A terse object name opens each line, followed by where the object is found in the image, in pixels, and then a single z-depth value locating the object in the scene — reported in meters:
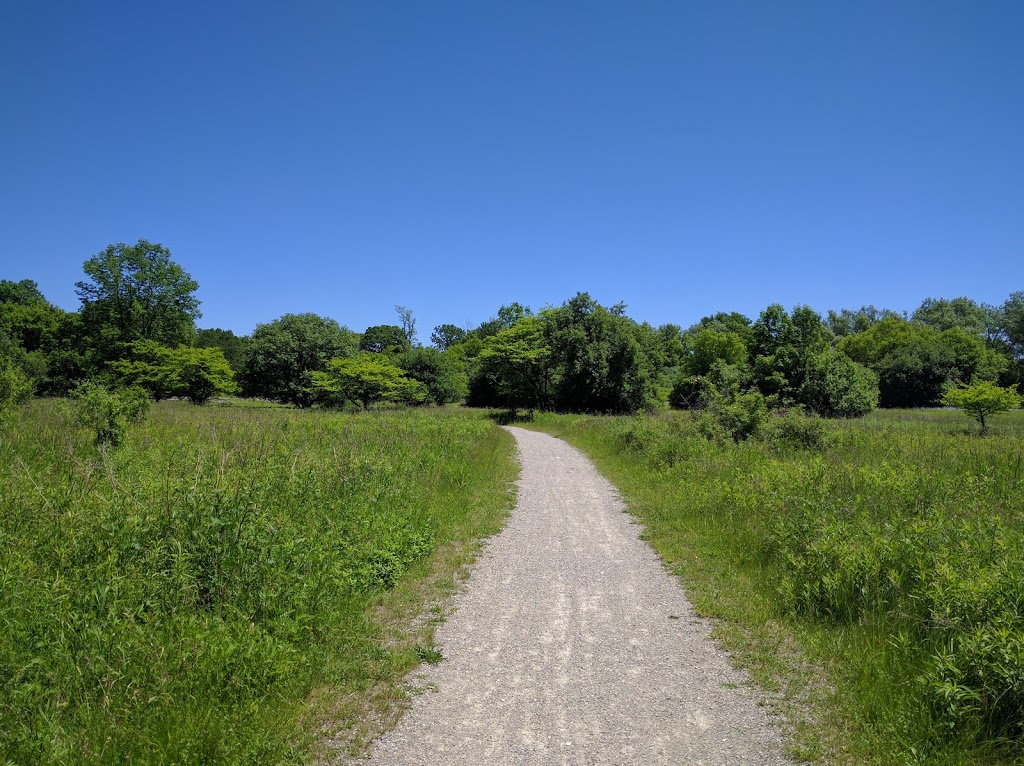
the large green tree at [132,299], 50.16
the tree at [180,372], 43.47
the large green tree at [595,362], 40.78
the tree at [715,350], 66.66
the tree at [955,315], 88.94
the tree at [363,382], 38.94
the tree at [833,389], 44.84
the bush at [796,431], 15.42
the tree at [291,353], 52.19
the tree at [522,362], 40.06
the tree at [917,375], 57.91
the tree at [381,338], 84.55
